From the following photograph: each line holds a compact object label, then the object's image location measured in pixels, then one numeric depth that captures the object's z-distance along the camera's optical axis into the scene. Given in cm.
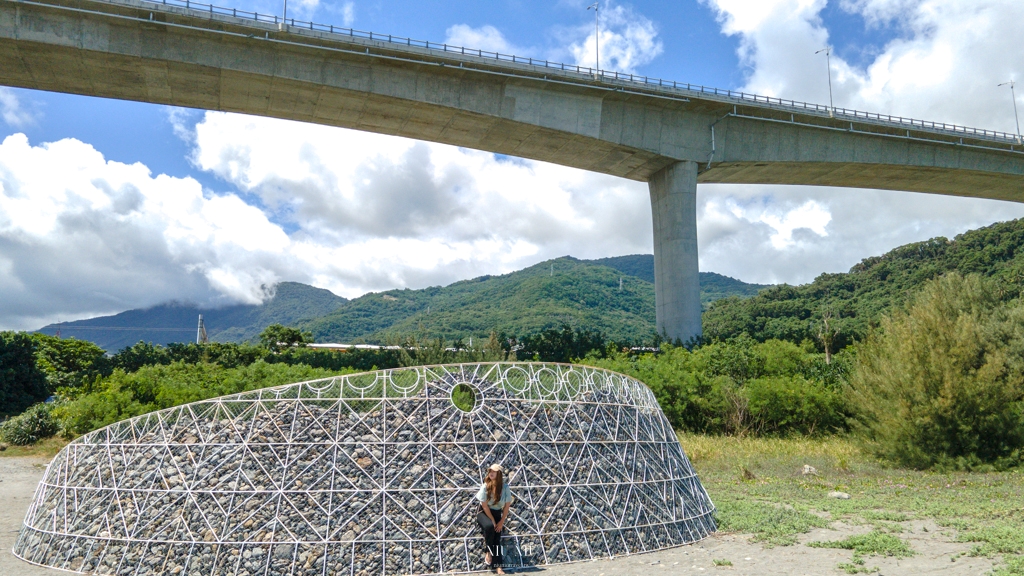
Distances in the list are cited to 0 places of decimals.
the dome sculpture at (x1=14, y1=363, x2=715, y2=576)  905
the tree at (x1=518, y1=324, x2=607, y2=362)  3581
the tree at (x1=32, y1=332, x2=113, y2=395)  3703
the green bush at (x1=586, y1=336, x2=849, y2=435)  2888
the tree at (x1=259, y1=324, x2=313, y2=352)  5141
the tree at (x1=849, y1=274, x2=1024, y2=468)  2005
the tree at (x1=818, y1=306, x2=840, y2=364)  3916
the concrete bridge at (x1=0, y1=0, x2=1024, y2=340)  2734
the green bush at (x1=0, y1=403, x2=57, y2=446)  2647
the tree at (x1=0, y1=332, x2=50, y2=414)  3362
